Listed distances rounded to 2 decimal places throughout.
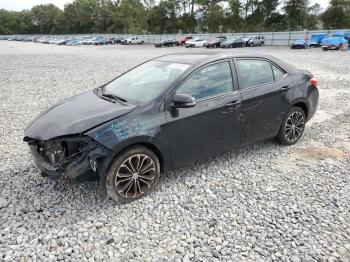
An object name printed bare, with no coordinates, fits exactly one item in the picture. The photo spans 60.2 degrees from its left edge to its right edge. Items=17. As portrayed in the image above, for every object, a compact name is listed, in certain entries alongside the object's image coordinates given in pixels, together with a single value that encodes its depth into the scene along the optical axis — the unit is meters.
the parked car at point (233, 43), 34.16
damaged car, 3.30
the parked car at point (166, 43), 42.56
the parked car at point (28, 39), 78.65
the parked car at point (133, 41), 54.04
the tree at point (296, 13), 53.84
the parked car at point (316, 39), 32.53
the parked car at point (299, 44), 31.75
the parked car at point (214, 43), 35.81
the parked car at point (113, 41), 57.08
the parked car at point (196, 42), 38.31
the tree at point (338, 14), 47.53
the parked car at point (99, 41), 54.71
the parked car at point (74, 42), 55.08
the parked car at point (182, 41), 43.56
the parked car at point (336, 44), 27.34
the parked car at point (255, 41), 36.79
